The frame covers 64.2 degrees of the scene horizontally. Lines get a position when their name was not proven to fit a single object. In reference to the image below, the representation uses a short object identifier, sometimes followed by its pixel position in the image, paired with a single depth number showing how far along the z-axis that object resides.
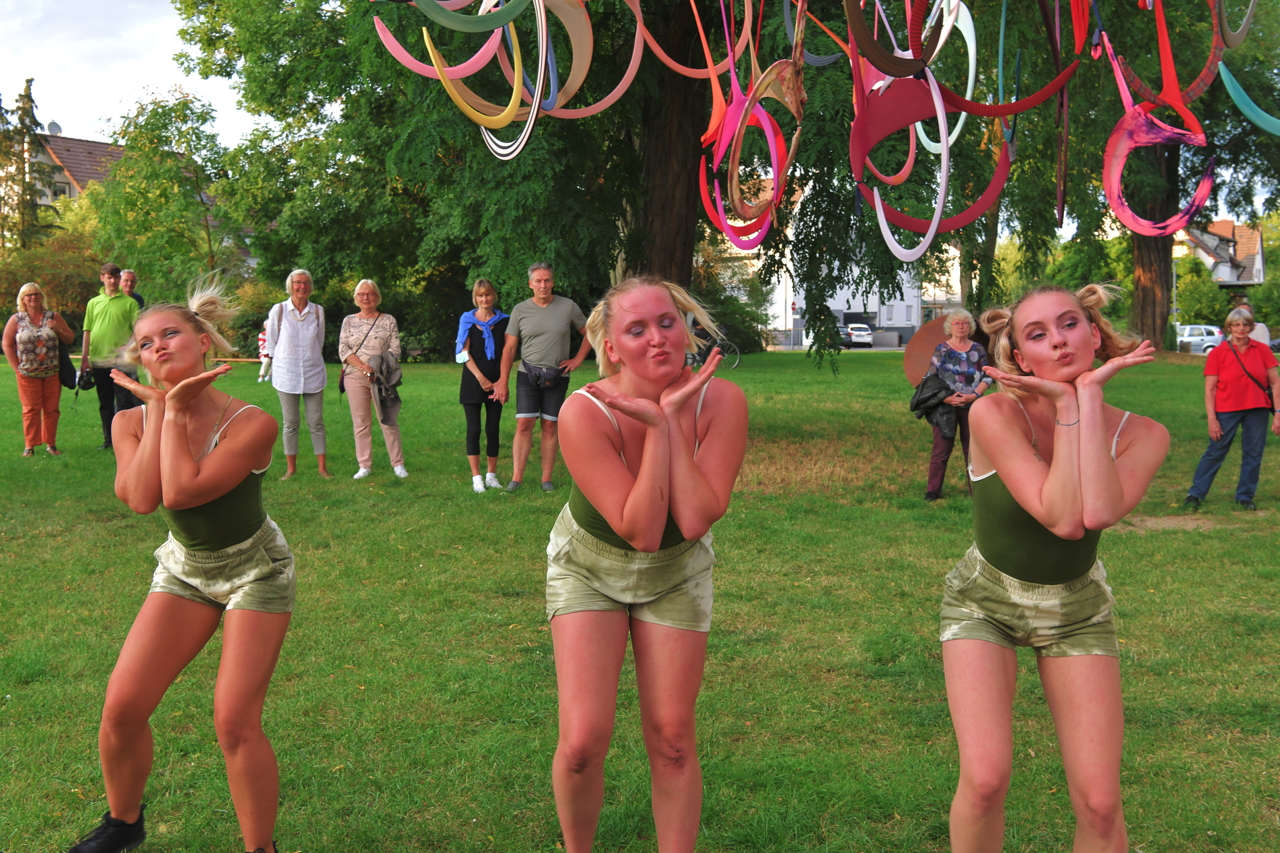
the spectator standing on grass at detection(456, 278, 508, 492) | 10.16
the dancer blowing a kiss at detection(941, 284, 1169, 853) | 2.74
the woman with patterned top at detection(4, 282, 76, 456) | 11.45
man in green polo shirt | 11.08
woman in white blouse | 9.98
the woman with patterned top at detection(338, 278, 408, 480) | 10.17
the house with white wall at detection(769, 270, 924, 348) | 71.88
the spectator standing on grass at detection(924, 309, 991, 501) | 9.33
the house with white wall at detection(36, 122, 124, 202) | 67.88
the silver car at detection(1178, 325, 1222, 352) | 51.94
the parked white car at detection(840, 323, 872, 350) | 63.91
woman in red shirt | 9.38
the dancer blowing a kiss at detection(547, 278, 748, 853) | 2.87
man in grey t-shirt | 9.55
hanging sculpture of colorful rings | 4.43
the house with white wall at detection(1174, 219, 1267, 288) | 71.81
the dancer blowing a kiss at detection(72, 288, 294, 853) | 3.09
